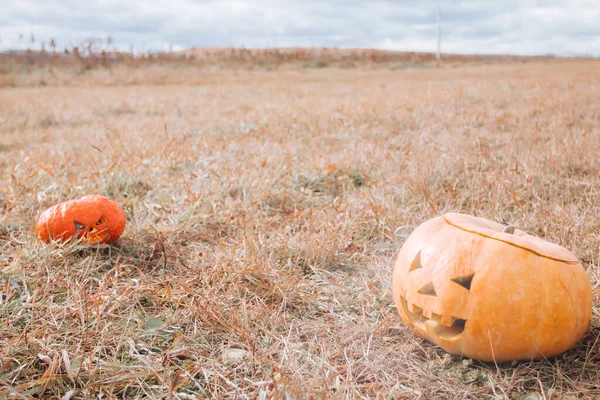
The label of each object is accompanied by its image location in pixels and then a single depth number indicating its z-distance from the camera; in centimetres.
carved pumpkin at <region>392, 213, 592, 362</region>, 157
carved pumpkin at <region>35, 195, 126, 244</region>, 249
